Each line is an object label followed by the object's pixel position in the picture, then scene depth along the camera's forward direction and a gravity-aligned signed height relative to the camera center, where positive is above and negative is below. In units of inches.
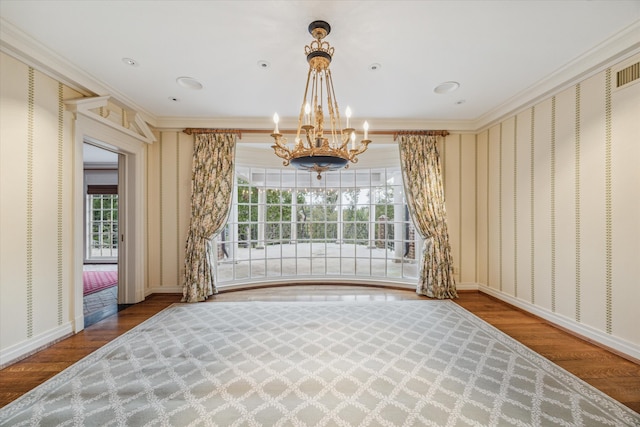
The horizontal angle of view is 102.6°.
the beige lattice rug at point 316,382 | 65.2 -51.6
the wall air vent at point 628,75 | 89.5 +49.2
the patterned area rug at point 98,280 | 187.2 -54.0
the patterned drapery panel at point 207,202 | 156.6 +7.7
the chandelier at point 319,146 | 76.9 +21.5
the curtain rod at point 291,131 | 163.5 +53.7
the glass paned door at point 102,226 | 300.0 -13.4
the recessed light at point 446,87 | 121.1 +61.0
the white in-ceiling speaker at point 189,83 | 117.2 +61.9
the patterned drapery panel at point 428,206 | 162.2 +4.6
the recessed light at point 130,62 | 102.2 +62.0
